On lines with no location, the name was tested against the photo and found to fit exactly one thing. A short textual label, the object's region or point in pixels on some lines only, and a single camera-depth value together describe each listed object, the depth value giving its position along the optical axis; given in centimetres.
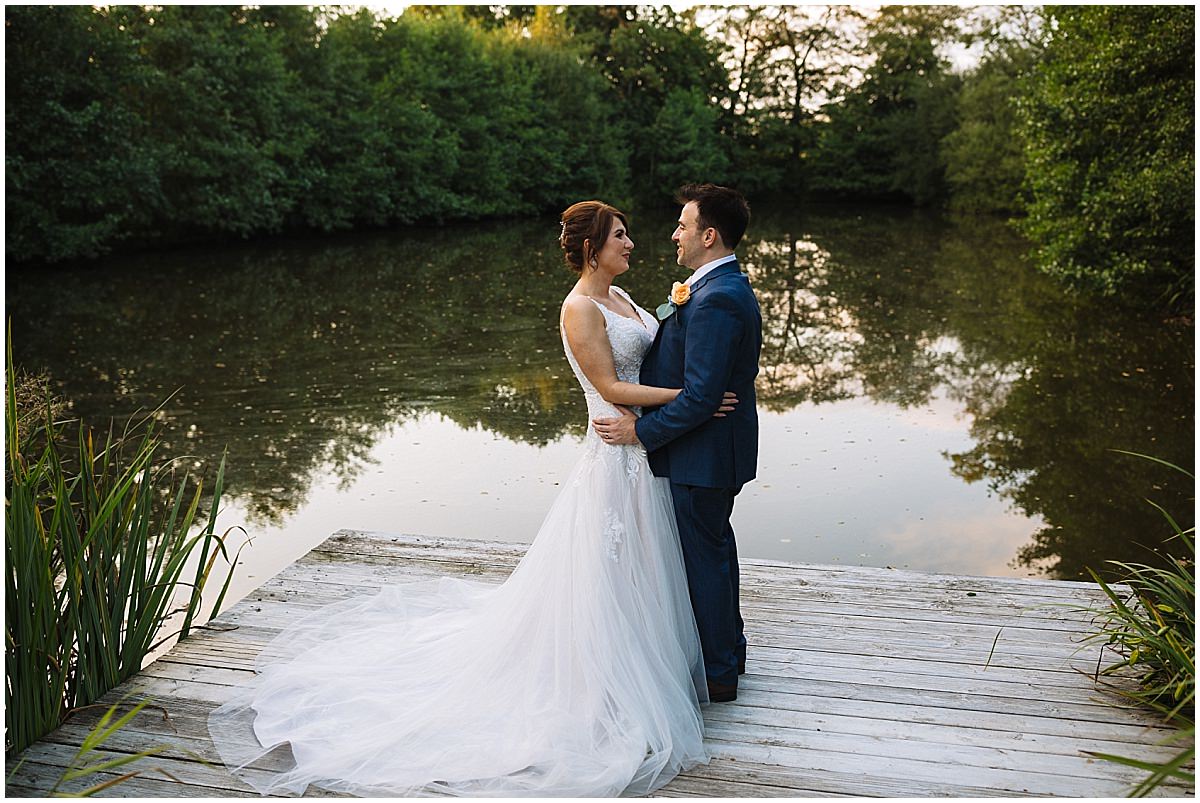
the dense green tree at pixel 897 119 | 3894
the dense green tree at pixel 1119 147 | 1184
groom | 328
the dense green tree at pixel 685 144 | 3931
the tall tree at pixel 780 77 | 4153
